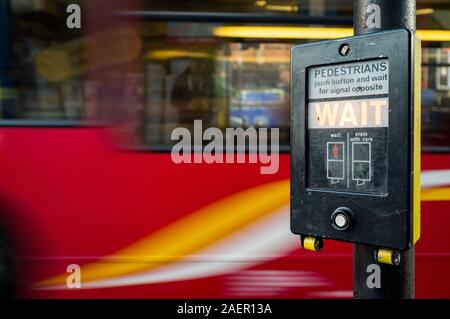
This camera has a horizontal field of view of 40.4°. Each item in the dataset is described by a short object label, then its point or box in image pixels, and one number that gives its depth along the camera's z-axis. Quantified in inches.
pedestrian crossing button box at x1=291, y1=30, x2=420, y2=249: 72.2
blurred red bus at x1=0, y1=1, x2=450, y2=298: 166.9
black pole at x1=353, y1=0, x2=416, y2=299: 75.1
